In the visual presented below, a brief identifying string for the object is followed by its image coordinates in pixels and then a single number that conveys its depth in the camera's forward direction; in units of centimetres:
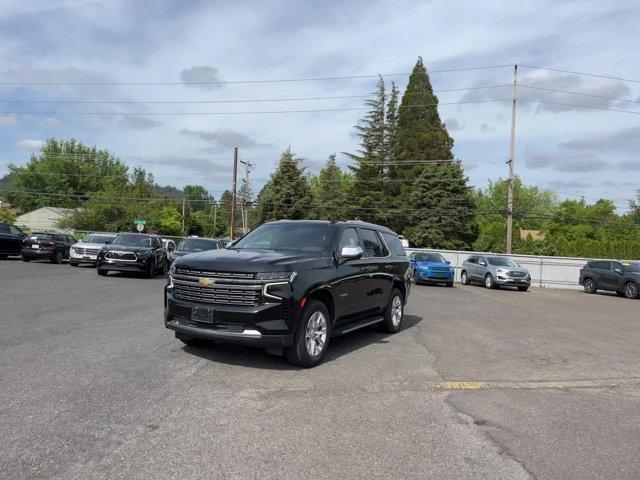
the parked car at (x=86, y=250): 2408
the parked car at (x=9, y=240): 2564
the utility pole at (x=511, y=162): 3953
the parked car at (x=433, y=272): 2594
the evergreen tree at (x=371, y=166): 6150
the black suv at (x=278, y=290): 632
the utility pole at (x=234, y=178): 4475
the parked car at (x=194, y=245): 2045
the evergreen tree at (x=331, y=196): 6269
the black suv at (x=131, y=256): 1941
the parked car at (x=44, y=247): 2558
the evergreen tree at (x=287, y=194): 6084
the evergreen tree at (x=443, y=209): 5378
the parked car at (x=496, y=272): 2548
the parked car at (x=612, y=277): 2364
